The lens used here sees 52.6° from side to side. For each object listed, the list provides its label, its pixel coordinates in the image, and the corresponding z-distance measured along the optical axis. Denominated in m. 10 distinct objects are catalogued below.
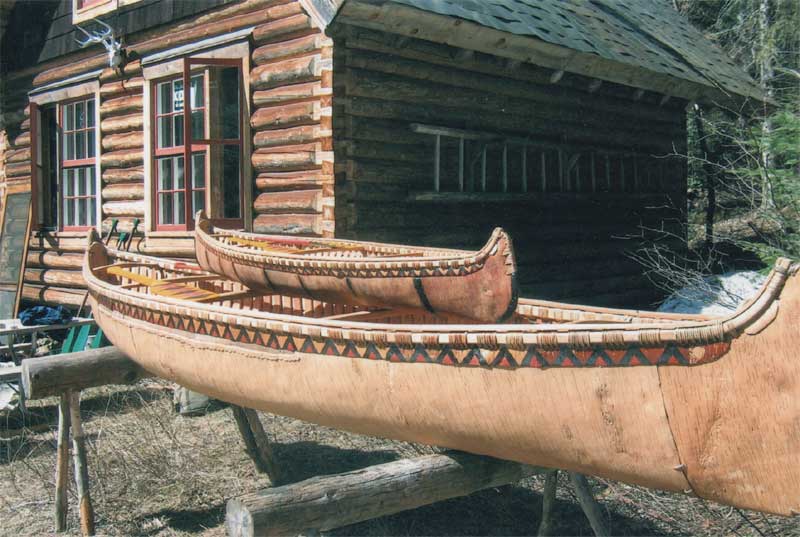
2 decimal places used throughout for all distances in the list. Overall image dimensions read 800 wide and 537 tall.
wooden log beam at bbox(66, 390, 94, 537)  4.79
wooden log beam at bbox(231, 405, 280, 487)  5.68
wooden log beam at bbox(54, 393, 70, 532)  5.01
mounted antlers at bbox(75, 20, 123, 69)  9.73
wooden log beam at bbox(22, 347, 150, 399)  4.84
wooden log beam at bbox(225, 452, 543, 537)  2.88
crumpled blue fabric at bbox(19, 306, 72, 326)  8.30
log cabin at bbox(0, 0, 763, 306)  7.50
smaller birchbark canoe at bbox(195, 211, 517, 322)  3.60
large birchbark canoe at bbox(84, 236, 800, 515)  2.54
